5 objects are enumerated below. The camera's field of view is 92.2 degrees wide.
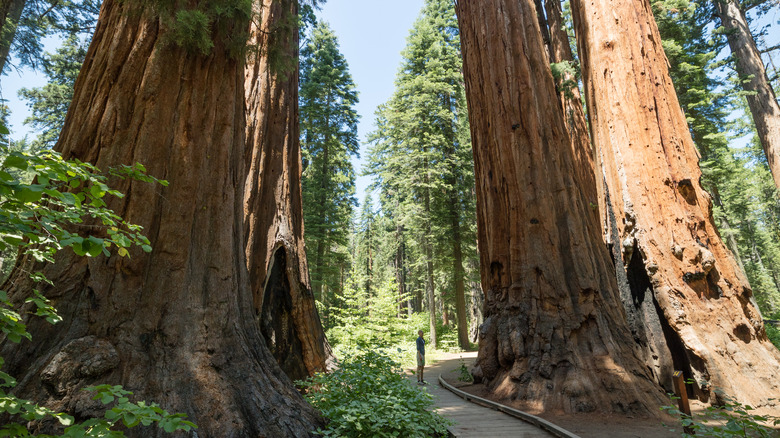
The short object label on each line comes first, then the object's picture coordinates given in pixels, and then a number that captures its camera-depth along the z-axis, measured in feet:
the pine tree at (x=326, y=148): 62.69
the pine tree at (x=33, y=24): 38.75
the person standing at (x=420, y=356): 31.99
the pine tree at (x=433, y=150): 65.67
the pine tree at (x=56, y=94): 60.80
